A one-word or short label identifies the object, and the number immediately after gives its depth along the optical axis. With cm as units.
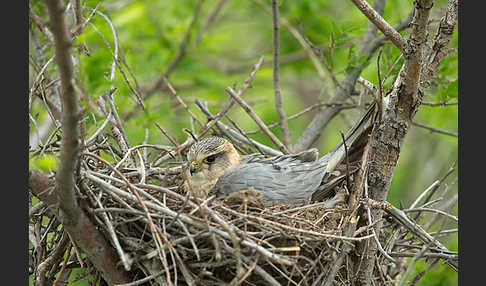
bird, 955
